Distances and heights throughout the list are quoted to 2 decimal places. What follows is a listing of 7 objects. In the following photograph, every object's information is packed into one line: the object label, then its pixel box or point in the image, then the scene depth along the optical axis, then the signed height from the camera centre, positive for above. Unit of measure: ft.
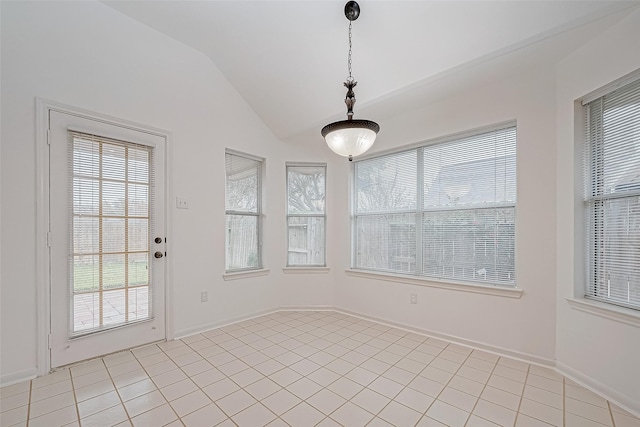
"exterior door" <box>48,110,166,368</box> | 8.05 -0.73
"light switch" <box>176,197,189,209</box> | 10.50 +0.40
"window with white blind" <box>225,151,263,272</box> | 12.49 +0.09
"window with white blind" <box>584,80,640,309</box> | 6.79 +0.46
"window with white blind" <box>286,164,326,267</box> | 14.37 -0.06
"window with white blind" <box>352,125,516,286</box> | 9.55 +0.14
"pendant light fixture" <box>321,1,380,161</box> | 6.89 +2.01
